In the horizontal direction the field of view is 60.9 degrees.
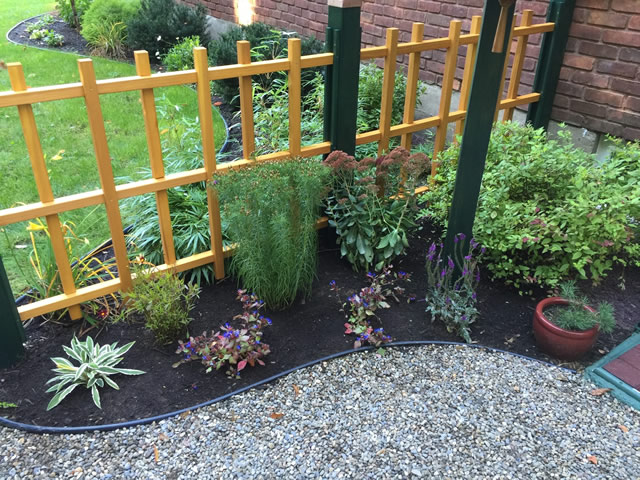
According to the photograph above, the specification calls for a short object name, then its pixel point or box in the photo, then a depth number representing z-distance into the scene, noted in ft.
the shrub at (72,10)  32.37
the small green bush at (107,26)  28.09
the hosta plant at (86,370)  8.49
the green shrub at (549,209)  10.09
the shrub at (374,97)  16.62
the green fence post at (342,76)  10.52
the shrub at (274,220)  9.34
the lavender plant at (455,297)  9.85
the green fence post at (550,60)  14.62
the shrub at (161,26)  26.81
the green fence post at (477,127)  8.76
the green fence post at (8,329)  8.56
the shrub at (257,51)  19.88
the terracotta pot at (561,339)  9.28
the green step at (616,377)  8.65
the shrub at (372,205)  10.74
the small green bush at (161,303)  9.17
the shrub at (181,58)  23.89
